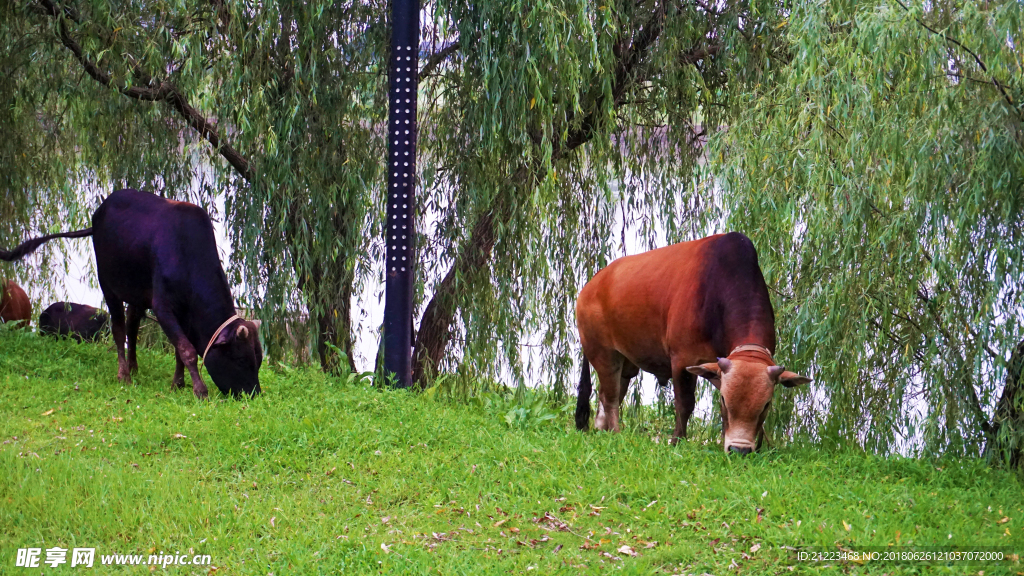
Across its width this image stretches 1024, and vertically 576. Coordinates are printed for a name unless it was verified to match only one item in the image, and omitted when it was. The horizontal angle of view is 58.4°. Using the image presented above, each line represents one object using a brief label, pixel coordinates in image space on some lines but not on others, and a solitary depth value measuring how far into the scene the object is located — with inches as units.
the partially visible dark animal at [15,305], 497.7
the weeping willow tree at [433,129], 367.6
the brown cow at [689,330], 254.1
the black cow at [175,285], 335.6
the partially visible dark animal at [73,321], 471.2
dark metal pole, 355.3
